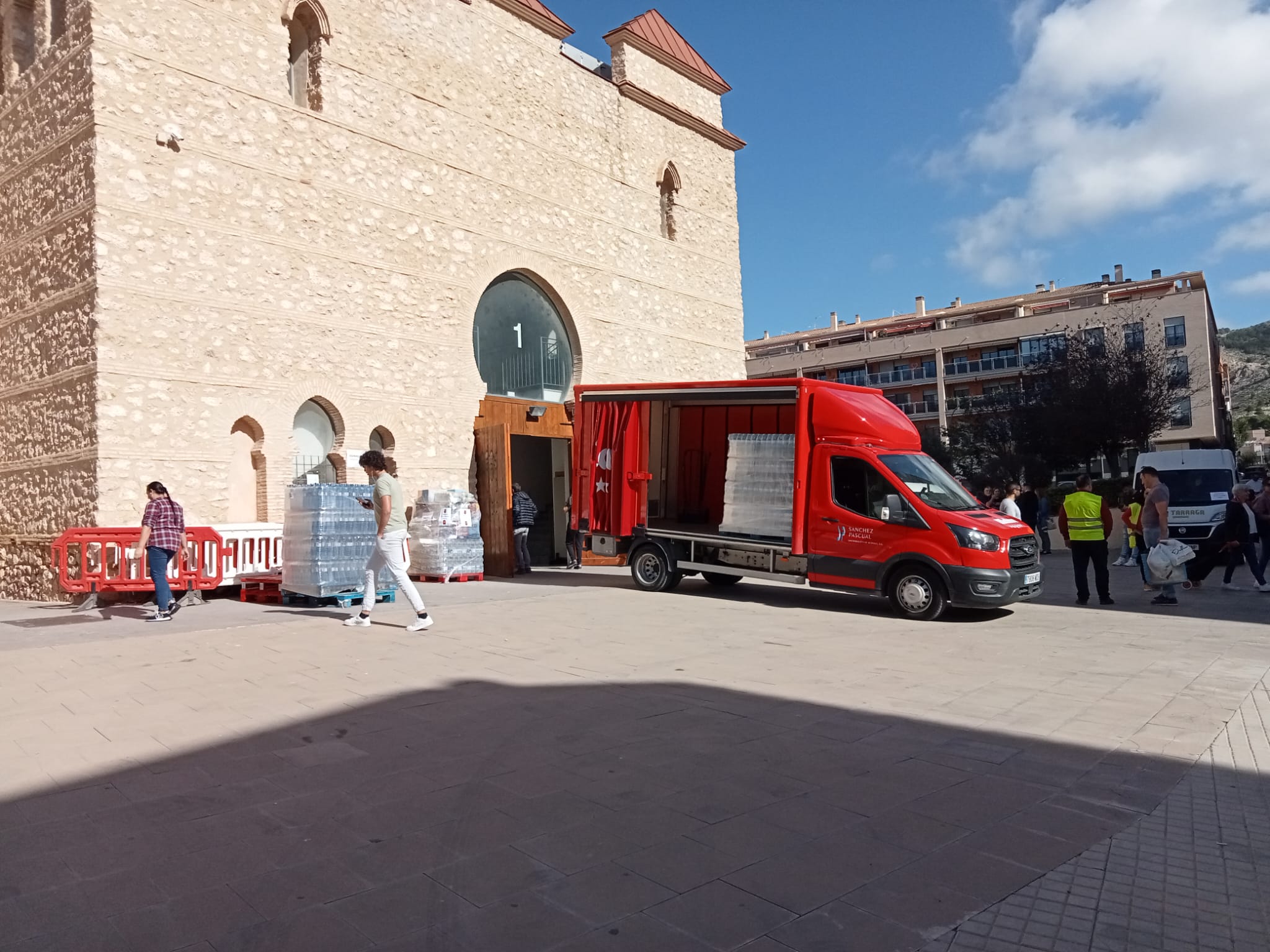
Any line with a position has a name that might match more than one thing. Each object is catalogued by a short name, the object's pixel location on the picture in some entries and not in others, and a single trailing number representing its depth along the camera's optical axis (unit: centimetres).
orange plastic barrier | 1097
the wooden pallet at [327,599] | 1151
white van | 1952
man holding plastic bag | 1164
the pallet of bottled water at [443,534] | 1470
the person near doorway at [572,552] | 1700
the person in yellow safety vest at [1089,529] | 1202
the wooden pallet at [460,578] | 1470
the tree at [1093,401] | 3219
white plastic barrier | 1234
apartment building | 5606
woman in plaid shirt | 1041
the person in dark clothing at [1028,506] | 1734
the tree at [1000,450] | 3475
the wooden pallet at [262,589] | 1202
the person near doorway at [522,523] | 1672
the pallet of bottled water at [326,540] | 1097
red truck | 1088
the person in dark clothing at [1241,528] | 1292
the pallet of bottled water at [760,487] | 1235
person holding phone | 941
